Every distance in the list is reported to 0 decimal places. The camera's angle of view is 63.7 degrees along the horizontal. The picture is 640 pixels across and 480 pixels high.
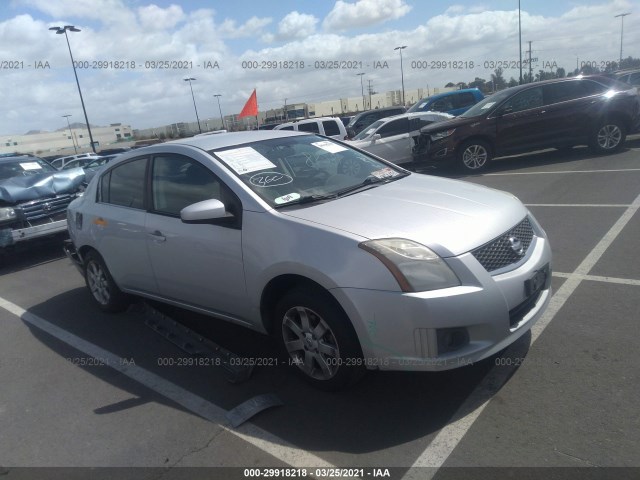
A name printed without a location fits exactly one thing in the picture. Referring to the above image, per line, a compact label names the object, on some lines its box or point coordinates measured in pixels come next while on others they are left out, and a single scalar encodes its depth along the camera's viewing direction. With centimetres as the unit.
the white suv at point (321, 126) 1680
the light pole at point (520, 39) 2754
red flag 914
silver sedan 285
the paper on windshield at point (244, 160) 380
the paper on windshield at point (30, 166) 916
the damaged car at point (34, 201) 747
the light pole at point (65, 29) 2814
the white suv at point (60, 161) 2819
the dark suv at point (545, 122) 1101
